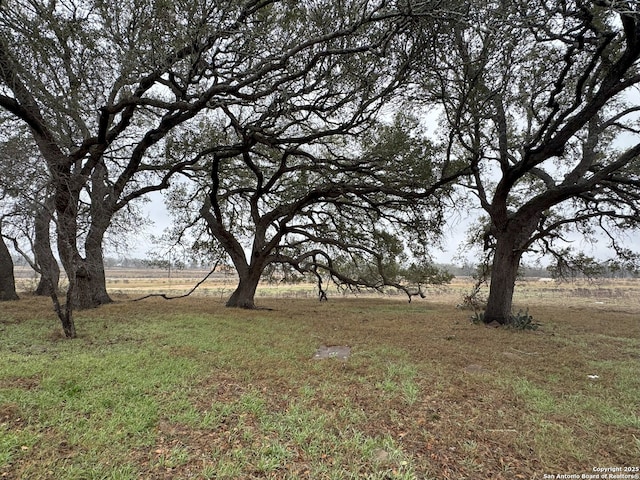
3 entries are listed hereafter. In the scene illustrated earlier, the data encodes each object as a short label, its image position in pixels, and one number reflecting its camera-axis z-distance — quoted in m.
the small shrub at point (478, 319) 8.90
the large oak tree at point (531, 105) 5.29
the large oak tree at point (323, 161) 6.10
